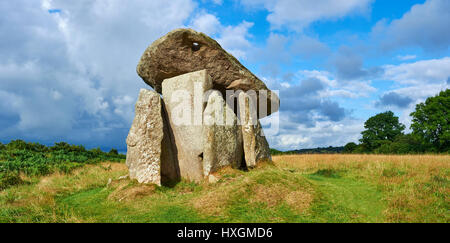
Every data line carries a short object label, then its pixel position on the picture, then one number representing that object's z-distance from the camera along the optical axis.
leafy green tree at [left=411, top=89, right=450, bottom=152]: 29.34
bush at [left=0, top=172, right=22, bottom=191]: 11.69
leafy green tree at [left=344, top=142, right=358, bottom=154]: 41.79
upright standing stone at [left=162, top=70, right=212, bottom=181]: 9.37
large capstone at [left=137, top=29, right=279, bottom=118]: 9.65
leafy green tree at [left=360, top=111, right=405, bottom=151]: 40.94
